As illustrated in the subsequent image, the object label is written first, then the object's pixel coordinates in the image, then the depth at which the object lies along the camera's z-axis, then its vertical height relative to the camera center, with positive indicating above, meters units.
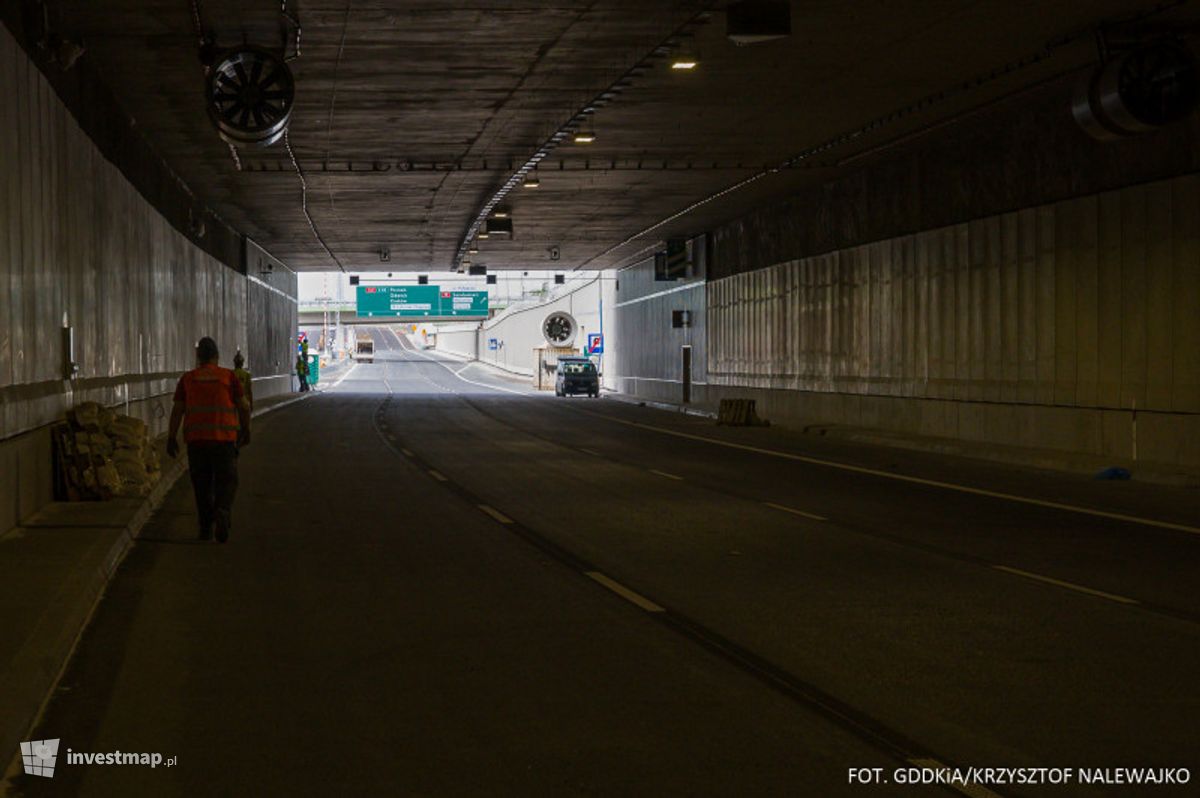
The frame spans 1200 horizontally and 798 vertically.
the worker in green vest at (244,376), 24.39 -0.37
